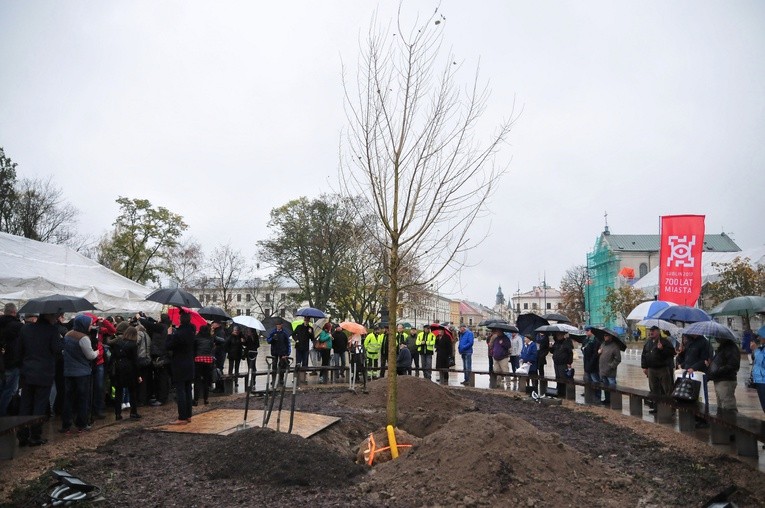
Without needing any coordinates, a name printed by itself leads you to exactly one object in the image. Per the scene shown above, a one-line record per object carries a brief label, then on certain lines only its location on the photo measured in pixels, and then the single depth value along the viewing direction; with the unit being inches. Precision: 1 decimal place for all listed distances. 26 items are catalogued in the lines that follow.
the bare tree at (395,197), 323.3
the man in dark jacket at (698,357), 419.2
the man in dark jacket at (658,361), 467.8
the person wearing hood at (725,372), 371.2
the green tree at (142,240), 1702.8
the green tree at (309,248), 1748.3
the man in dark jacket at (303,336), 724.9
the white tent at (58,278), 559.5
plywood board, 356.2
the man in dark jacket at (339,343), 781.3
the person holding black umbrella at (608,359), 539.8
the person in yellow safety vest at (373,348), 780.6
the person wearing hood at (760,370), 355.6
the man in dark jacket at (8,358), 339.1
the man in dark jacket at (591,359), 573.7
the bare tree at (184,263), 1899.6
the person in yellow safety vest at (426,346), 770.4
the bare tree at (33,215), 1360.7
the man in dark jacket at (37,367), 332.2
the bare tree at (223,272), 2116.1
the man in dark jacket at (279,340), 663.1
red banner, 732.7
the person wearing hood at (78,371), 357.1
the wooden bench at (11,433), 284.7
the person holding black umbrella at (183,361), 393.7
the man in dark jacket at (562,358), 590.9
